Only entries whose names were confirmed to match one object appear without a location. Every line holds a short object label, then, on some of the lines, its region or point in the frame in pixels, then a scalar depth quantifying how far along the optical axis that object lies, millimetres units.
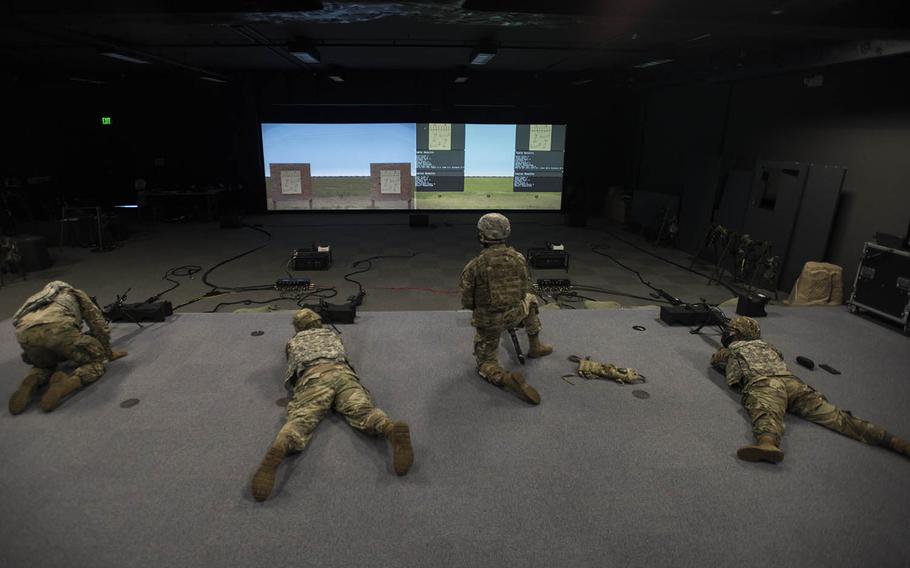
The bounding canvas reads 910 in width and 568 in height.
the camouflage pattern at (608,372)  3596
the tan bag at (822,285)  5433
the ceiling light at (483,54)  6879
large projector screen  11492
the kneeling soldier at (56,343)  3193
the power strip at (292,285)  6258
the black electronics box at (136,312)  4566
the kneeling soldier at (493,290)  3469
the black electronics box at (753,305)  4852
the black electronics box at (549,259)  7438
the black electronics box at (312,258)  7238
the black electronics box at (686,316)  4593
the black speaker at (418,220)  10516
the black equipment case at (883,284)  4562
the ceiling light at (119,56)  7428
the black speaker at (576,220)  10825
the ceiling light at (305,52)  6938
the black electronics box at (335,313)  4605
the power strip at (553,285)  6234
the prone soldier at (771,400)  2773
